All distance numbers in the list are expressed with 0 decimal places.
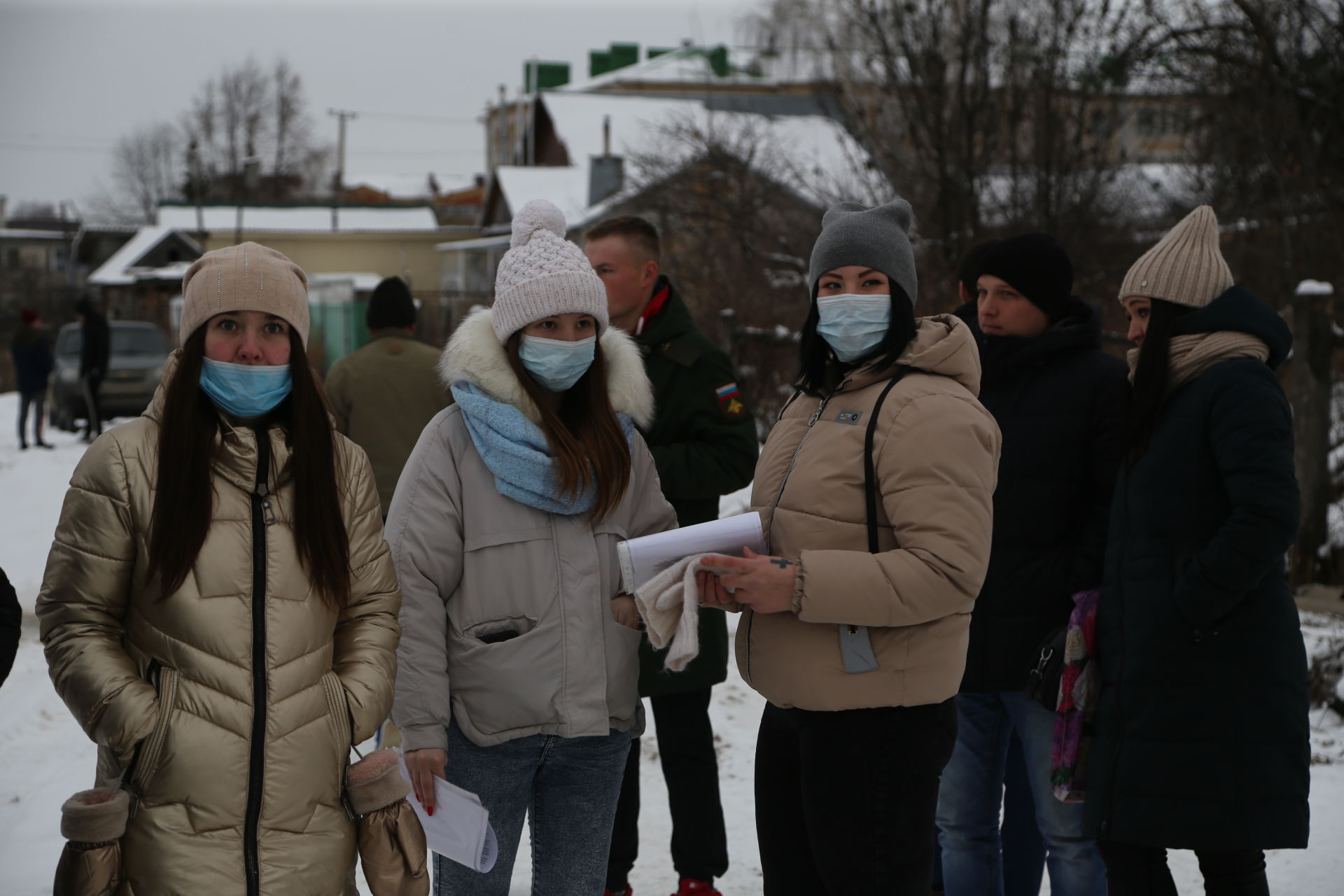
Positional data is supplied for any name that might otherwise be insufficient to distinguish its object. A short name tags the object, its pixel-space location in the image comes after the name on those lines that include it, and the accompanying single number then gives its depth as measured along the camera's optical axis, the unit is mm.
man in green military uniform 3775
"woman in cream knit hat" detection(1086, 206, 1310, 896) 2779
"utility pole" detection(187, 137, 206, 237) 37562
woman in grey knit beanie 2434
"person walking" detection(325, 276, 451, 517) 5383
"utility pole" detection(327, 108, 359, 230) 63906
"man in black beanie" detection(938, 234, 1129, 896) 3229
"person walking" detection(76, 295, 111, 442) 16328
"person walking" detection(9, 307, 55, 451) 15992
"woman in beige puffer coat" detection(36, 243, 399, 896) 2139
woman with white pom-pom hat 2607
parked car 18781
